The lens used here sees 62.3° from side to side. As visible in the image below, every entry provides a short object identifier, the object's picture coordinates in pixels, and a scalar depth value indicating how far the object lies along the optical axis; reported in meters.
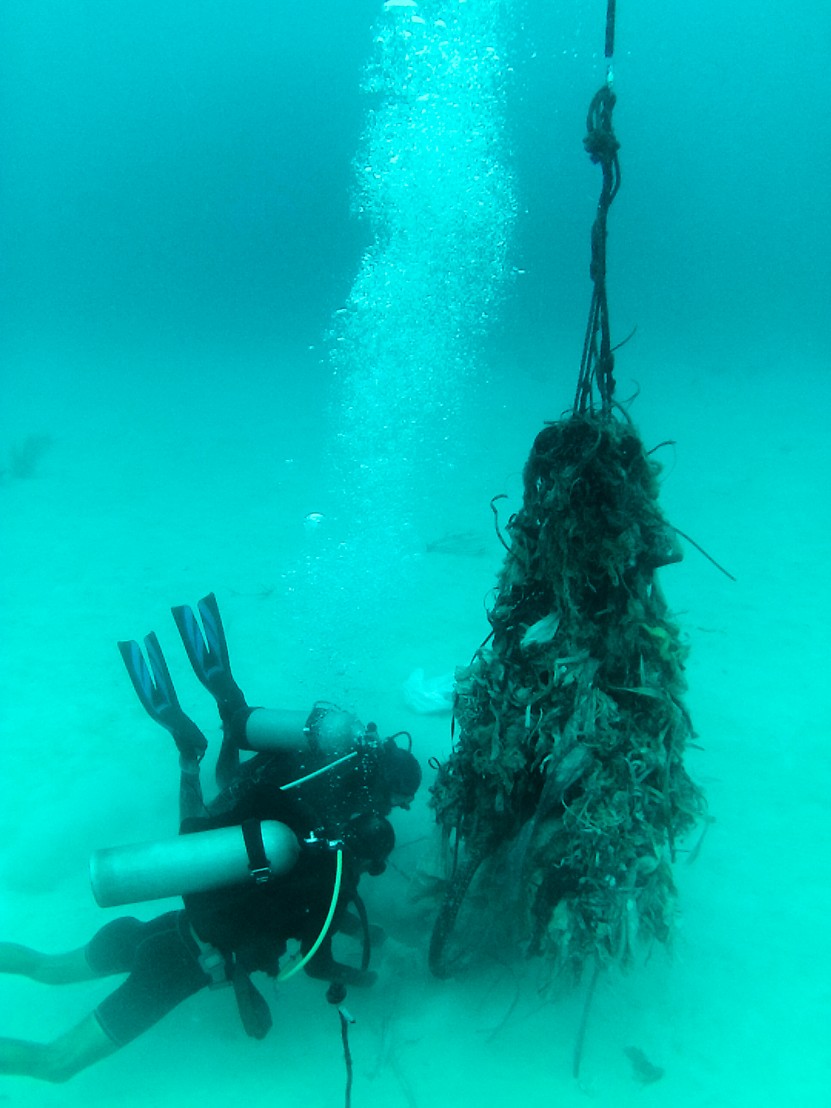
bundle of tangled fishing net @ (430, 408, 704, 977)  2.48
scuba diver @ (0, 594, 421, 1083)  2.88
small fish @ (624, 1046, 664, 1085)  3.04
